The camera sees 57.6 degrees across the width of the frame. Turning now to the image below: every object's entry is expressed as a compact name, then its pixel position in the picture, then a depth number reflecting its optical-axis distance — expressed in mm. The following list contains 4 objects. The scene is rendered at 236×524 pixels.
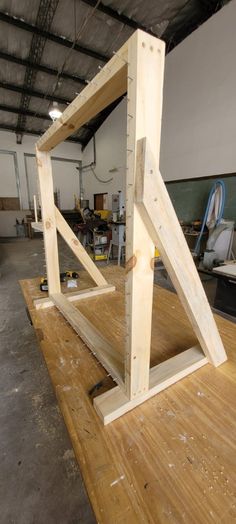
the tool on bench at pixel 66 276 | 1733
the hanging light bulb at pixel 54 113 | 3760
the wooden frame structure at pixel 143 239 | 515
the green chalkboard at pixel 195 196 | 3509
